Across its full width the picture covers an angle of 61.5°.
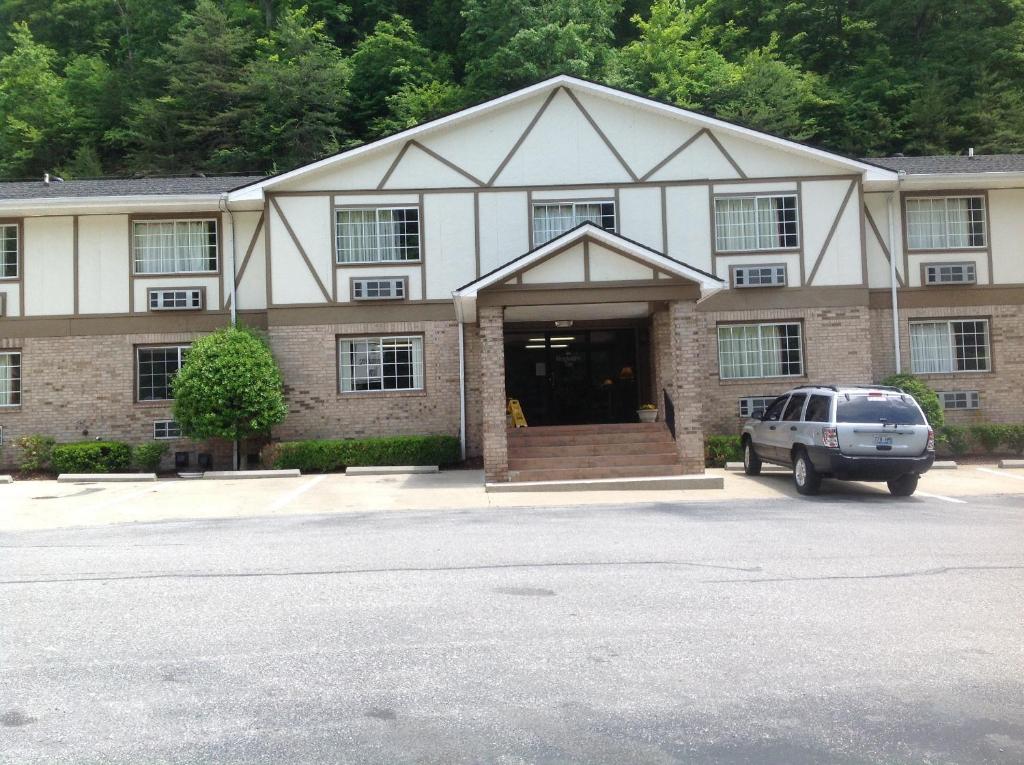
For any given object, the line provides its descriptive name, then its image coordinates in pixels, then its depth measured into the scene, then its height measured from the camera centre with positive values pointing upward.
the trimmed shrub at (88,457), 18.66 -0.84
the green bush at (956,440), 18.69 -0.97
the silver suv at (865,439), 12.75 -0.62
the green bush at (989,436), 18.91 -0.90
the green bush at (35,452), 19.09 -0.71
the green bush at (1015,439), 18.91 -0.99
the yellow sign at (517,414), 19.62 -0.15
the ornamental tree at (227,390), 17.80 +0.53
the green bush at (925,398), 17.91 -0.03
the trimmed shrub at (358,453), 18.50 -0.88
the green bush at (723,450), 18.08 -1.01
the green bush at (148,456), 18.84 -0.86
